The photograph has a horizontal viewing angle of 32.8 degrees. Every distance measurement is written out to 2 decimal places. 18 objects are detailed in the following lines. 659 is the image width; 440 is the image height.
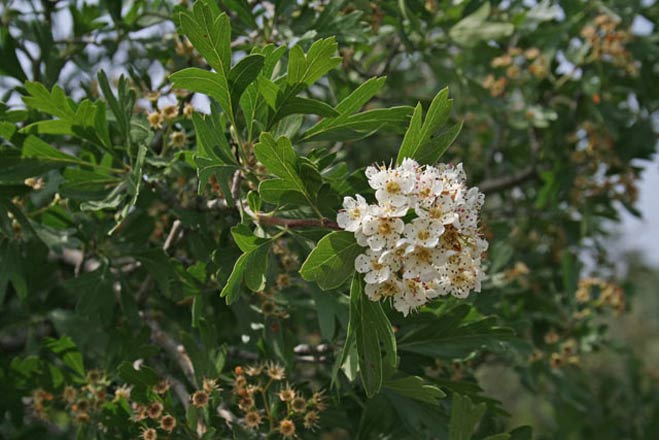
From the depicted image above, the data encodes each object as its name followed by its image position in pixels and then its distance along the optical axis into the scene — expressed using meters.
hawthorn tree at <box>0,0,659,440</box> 0.39
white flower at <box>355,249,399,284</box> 0.37
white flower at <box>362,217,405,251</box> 0.37
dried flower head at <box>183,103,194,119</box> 0.49
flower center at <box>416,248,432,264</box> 0.37
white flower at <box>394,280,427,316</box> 0.38
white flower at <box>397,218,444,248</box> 0.37
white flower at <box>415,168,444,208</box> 0.37
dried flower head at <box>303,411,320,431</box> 0.46
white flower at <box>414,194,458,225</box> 0.37
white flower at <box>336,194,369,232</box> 0.38
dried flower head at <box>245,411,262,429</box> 0.45
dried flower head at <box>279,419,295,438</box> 0.45
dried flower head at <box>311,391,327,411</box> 0.46
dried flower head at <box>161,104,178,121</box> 0.48
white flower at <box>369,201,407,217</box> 0.37
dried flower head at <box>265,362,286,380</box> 0.46
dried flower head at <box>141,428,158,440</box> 0.44
